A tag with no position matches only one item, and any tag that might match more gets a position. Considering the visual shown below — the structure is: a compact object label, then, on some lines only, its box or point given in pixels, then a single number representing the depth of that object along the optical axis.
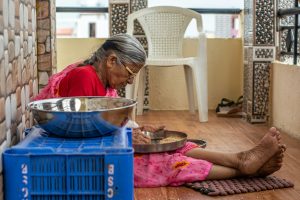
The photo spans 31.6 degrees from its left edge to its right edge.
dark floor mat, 2.35
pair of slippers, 4.77
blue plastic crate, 1.52
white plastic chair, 4.42
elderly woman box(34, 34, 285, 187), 2.21
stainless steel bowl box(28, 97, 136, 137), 1.65
